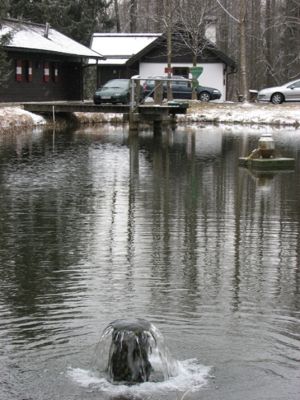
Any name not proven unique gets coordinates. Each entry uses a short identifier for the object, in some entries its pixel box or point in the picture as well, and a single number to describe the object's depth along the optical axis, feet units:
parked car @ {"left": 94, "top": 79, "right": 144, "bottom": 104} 131.95
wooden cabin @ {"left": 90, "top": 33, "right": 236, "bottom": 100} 179.42
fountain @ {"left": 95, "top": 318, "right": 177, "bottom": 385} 19.99
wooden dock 112.57
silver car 148.97
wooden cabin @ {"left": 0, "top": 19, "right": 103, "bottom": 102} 138.92
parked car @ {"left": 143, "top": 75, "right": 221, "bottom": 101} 158.66
